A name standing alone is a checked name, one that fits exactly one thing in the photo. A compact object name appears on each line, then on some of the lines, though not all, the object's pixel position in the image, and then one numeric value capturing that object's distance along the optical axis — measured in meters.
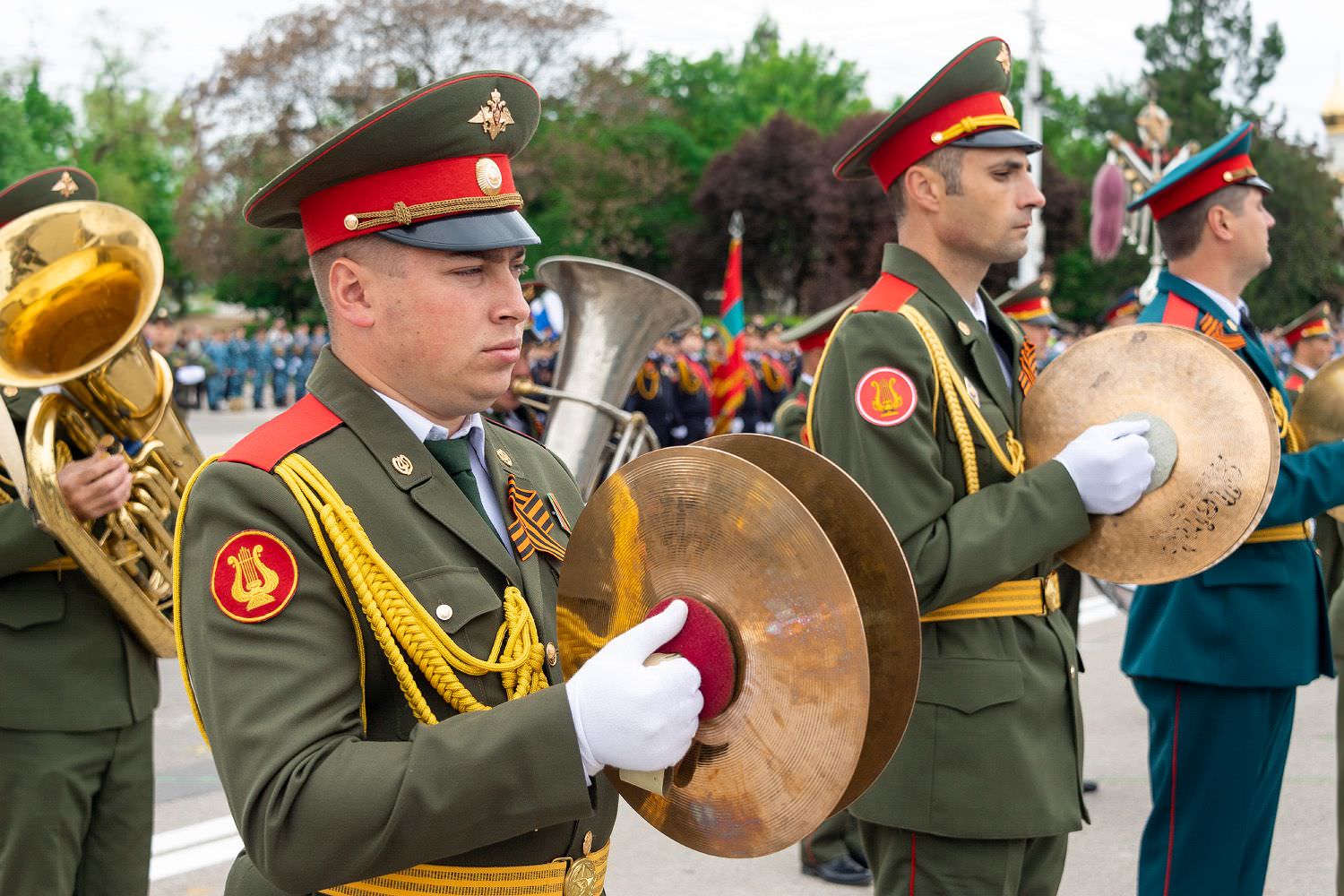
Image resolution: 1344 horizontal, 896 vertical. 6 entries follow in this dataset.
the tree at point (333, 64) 35.38
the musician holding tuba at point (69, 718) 3.29
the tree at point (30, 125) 34.38
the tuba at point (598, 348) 6.72
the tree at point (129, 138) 53.84
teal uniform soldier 3.52
